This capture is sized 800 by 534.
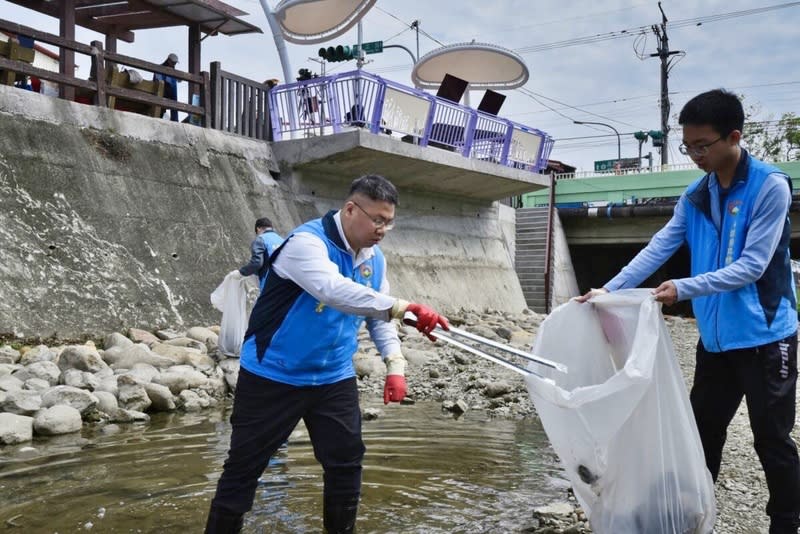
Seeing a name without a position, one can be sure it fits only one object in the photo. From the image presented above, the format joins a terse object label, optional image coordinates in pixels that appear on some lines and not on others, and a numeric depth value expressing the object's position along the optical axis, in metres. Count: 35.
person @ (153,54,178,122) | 11.85
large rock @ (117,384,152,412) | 6.70
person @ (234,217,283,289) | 7.76
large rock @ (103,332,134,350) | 8.01
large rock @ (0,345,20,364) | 7.00
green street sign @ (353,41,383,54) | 16.50
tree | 35.31
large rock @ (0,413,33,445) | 5.50
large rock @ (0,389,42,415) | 5.92
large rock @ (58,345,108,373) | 7.12
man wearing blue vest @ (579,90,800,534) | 2.88
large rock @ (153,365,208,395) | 7.29
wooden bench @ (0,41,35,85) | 9.45
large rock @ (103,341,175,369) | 7.53
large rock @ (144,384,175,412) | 6.90
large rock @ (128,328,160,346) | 8.48
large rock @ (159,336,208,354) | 8.53
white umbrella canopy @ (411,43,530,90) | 18.41
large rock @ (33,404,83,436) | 5.80
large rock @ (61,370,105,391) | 6.74
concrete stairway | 21.27
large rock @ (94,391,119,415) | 6.46
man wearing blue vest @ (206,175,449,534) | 3.00
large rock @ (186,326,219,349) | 8.84
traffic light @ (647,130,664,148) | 32.19
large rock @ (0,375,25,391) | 6.21
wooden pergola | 11.78
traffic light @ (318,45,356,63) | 14.88
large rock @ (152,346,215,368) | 7.93
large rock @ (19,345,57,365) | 7.10
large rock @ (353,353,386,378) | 8.80
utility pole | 30.48
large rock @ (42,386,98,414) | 6.27
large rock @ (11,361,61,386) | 6.68
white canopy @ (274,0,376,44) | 14.42
